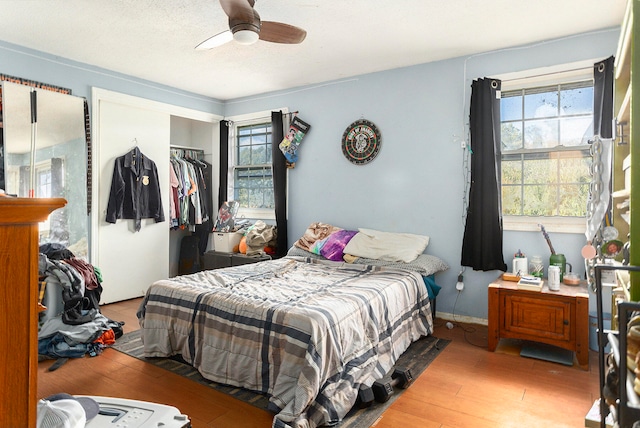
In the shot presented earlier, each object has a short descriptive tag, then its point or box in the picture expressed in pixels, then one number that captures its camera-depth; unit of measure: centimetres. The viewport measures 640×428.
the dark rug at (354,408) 212
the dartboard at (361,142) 421
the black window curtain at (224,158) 549
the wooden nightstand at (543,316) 274
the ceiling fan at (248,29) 223
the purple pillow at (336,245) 393
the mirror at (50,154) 350
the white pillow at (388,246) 363
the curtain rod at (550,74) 321
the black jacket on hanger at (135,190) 435
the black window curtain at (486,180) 349
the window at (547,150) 328
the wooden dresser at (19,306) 65
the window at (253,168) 527
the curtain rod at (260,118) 483
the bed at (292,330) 210
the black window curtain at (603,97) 298
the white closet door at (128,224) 428
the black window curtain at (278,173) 482
